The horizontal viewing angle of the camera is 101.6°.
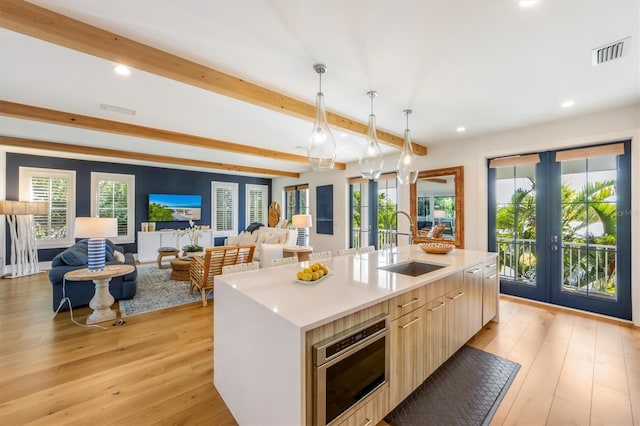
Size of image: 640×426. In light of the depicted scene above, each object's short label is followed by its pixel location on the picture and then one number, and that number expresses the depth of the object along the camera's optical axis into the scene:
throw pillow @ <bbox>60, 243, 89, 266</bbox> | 3.62
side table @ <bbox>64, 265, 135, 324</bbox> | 3.15
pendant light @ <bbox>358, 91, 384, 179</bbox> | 2.72
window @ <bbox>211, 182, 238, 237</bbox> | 8.53
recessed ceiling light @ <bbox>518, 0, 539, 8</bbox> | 1.62
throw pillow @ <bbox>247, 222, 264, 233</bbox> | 7.28
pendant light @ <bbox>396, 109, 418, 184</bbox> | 2.98
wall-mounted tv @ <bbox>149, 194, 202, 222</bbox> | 7.37
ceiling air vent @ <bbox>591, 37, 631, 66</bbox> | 2.04
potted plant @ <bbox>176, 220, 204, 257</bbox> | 5.44
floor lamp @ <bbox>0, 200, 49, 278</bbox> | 5.14
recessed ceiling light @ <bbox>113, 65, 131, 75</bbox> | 2.42
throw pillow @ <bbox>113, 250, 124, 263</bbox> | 4.63
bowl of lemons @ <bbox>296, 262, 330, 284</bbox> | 1.84
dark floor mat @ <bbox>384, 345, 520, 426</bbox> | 1.77
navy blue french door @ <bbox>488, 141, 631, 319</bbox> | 3.33
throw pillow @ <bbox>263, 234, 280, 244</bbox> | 6.45
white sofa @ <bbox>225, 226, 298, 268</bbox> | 5.85
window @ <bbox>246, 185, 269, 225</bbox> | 9.32
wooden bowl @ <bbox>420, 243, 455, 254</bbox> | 3.12
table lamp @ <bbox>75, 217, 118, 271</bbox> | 3.10
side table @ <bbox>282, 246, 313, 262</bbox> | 5.85
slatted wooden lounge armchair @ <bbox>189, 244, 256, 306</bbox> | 3.70
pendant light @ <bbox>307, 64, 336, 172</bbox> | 2.33
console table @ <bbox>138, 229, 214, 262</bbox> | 7.00
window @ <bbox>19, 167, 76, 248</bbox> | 5.77
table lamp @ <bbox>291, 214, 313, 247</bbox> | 6.00
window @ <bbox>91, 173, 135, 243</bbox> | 6.62
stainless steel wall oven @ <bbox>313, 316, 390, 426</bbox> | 1.21
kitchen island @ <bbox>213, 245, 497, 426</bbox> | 1.20
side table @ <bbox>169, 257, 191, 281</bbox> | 4.91
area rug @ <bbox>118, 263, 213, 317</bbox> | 3.65
